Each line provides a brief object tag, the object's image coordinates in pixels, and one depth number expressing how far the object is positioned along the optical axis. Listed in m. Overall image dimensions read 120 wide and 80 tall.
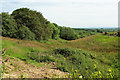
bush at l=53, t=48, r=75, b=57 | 11.25
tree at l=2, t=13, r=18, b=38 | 22.08
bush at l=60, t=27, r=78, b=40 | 52.47
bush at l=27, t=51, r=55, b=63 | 9.12
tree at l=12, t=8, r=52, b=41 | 25.55
